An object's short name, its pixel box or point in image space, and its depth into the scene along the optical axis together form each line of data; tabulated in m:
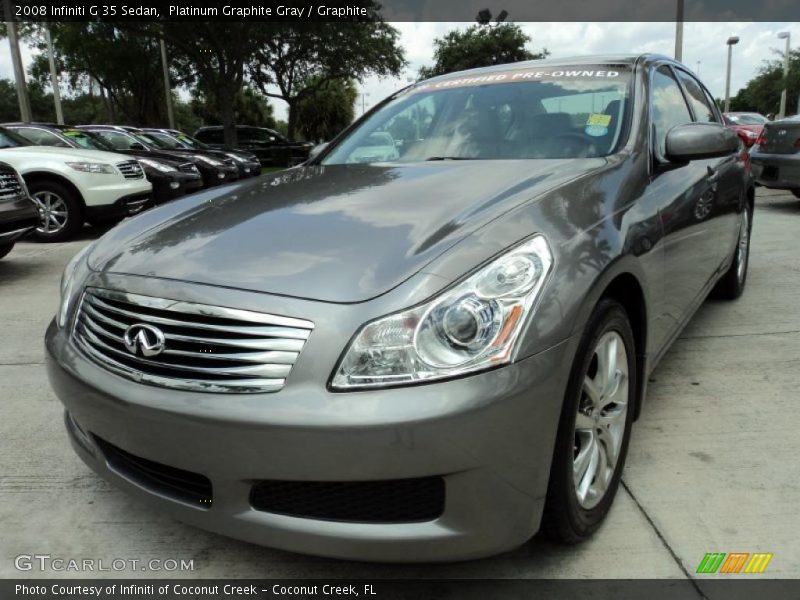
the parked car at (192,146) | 13.60
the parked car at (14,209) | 5.93
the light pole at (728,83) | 37.82
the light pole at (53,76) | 23.88
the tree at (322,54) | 22.72
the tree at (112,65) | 27.47
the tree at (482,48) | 38.97
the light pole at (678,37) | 15.16
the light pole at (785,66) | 31.80
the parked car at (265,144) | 23.70
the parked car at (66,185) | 8.06
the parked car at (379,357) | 1.58
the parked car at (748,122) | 12.79
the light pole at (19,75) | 17.12
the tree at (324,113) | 42.59
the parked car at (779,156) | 8.34
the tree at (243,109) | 42.61
